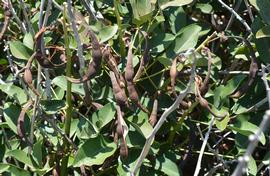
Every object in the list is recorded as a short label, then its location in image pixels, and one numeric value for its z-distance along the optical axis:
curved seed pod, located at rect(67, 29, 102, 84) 0.86
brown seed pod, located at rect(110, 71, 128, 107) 0.90
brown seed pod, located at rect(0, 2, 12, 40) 1.01
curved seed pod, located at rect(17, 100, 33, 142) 0.92
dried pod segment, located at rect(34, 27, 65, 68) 0.89
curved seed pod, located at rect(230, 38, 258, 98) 0.97
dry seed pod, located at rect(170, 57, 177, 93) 0.89
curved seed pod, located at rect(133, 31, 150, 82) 0.95
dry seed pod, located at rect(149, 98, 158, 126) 0.96
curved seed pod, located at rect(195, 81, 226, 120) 0.90
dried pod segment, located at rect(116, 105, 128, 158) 0.90
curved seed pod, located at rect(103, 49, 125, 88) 0.92
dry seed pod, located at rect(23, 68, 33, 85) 0.90
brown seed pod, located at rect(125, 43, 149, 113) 0.91
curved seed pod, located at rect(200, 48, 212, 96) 0.91
